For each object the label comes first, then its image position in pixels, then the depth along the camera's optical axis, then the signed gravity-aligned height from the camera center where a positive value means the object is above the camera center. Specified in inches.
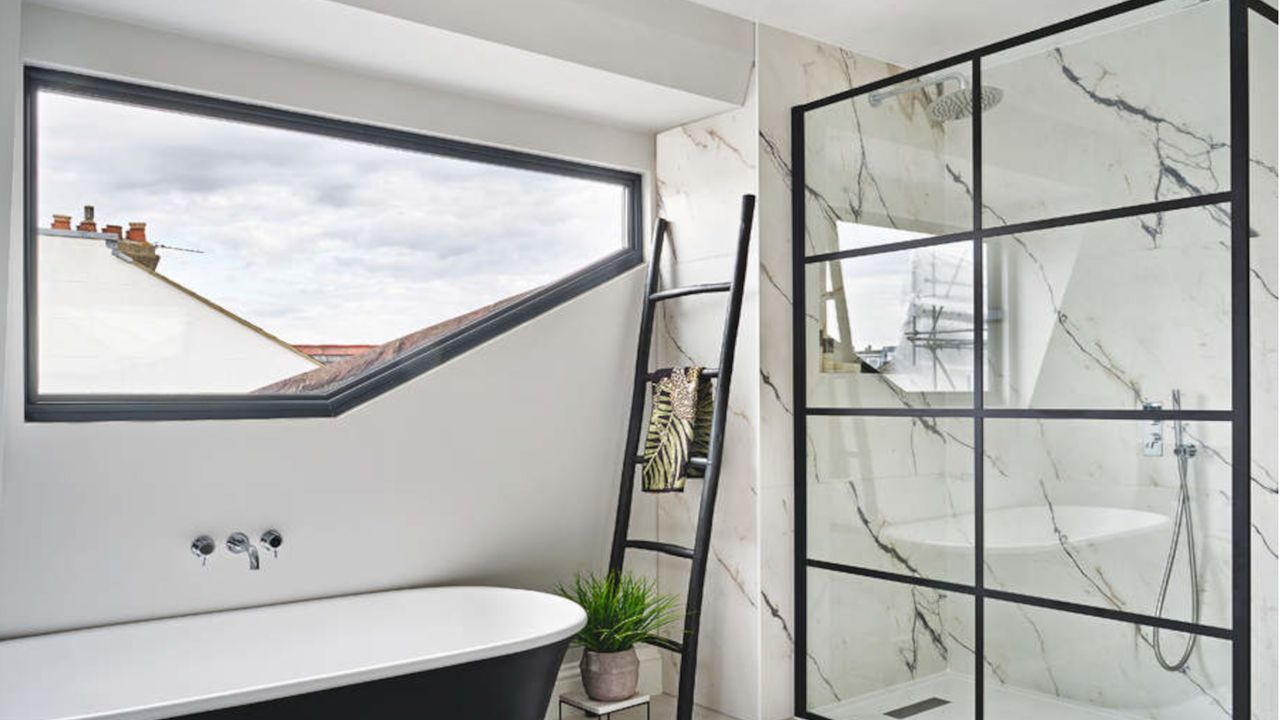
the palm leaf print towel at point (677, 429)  137.3 -9.3
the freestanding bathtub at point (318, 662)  96.0 -32.4
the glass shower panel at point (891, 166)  122.9 +26.0
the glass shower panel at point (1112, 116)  100.0 +26.8
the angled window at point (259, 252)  110.8 +14.1
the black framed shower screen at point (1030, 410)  96.5 -2.2
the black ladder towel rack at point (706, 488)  131.6 -16.5
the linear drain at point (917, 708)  125.1 -43.9
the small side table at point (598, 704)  127.6 -44.3
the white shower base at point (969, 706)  105.5 -40.2
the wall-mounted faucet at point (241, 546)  115.7 -21.6
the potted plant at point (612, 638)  130.4 -36.2
